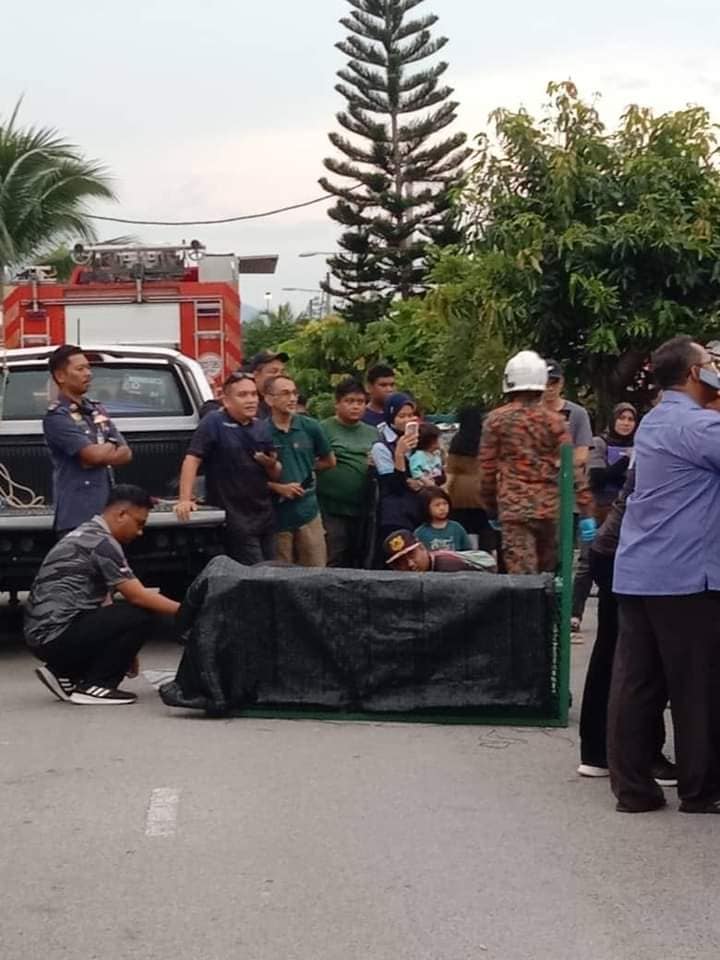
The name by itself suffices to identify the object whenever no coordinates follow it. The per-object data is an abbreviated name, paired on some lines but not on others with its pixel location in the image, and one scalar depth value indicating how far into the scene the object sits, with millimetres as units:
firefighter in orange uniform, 9000
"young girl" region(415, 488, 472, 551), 10906
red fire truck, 18219
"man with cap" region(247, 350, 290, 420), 11562
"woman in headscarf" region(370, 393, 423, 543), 11102
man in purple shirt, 6793
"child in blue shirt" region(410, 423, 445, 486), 11344
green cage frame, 8531
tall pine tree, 43719
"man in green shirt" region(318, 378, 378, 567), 11758
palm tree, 24297
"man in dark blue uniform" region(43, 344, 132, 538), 10188
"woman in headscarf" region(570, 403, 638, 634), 11828
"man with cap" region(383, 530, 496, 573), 10148
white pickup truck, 10781
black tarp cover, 8688
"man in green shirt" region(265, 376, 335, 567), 11062
